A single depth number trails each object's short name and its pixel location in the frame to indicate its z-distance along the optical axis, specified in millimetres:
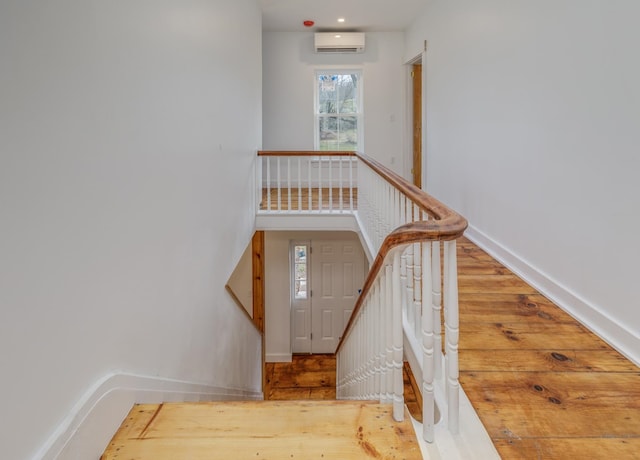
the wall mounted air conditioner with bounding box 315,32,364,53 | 5770
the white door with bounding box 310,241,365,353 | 6305
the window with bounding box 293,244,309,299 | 6324
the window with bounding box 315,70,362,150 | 6234
